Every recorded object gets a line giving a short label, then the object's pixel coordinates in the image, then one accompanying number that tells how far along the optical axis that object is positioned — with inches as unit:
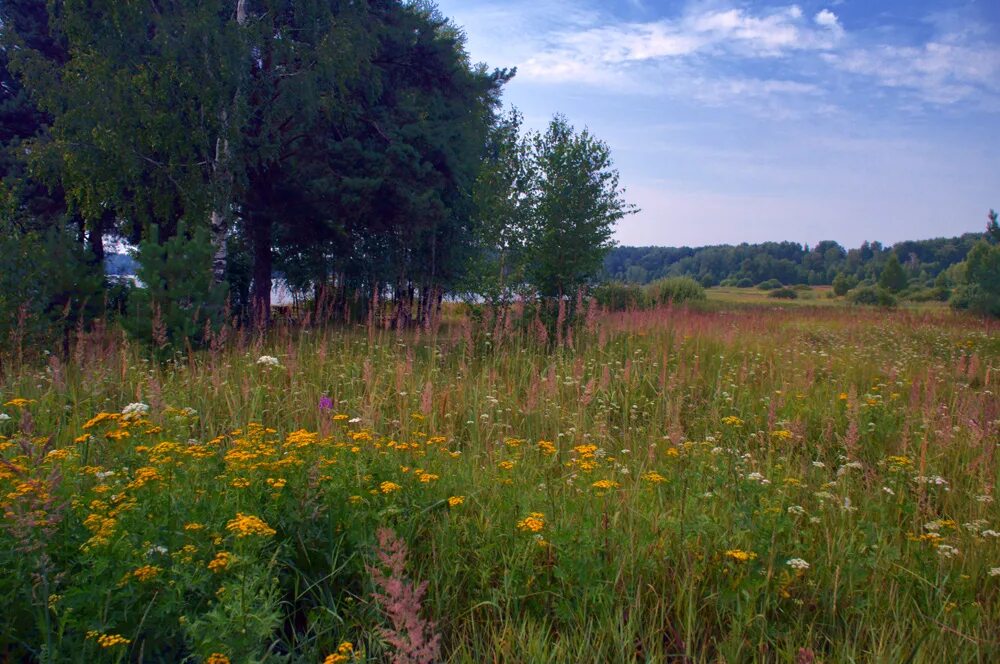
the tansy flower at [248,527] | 80.9
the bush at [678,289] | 1031.4
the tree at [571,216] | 401.7
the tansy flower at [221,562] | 80.9
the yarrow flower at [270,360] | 206.0
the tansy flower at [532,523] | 95.5
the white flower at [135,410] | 128.1
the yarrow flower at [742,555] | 94.1
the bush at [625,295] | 708.7
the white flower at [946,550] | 106.3
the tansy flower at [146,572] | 79.8
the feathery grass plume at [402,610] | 64.9
